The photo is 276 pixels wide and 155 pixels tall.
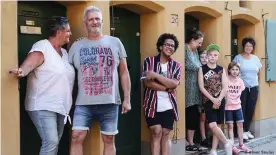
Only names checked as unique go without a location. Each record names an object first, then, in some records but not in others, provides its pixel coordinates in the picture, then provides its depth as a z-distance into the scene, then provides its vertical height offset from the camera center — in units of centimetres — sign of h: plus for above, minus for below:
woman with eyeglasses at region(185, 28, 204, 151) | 634 +5
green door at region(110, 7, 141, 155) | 572 -1
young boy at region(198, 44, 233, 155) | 614 -16
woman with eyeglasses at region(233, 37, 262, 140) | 761 +5
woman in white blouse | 407 -12
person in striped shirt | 529 -19
